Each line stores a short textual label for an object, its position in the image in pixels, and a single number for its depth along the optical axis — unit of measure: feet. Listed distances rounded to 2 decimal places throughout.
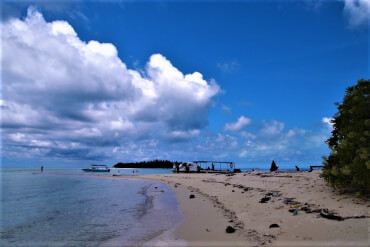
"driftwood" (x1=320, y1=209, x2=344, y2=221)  27.94
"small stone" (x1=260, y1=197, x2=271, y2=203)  44.94
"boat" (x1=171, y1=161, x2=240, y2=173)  243.19
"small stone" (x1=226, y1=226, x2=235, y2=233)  30.01
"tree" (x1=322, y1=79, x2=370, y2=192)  33.63
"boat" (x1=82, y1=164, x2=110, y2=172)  422.00
